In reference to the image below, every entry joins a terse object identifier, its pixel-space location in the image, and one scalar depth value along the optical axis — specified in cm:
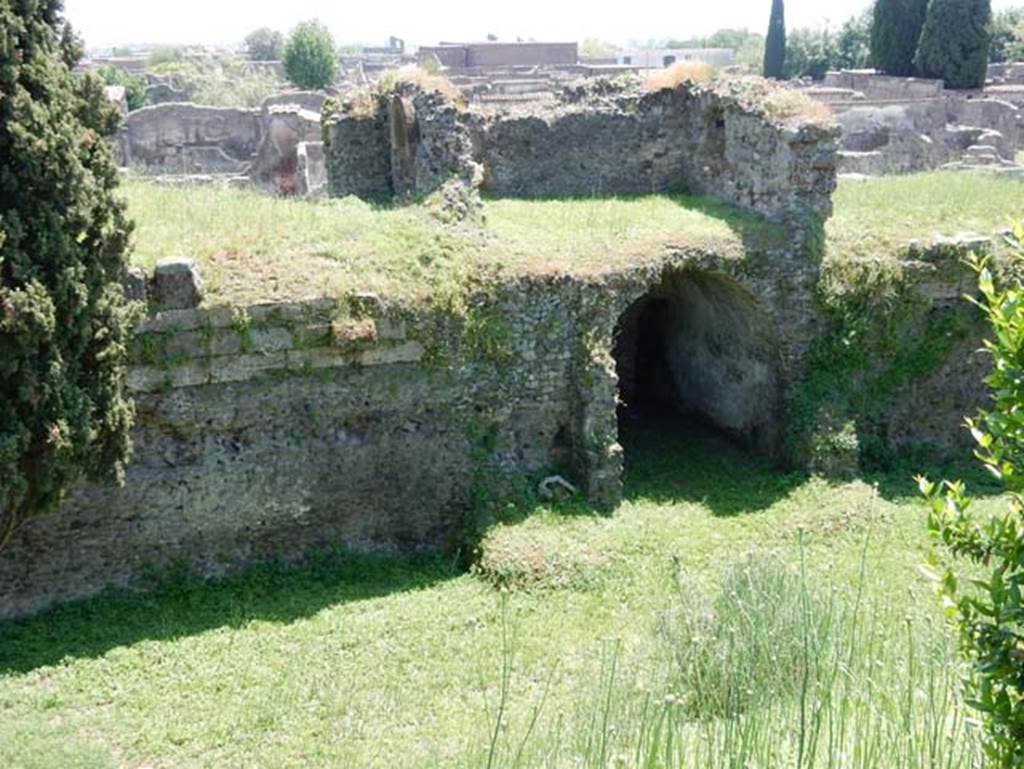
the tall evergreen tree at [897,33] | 4531
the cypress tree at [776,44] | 5316
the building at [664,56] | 9381
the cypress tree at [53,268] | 877
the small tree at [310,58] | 5203
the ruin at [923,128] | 2500
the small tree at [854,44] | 5577
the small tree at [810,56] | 5753
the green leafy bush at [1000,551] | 422
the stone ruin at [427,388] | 1112
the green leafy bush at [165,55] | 6988
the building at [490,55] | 6006
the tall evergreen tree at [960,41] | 4197
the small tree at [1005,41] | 5581
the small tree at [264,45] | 8162
